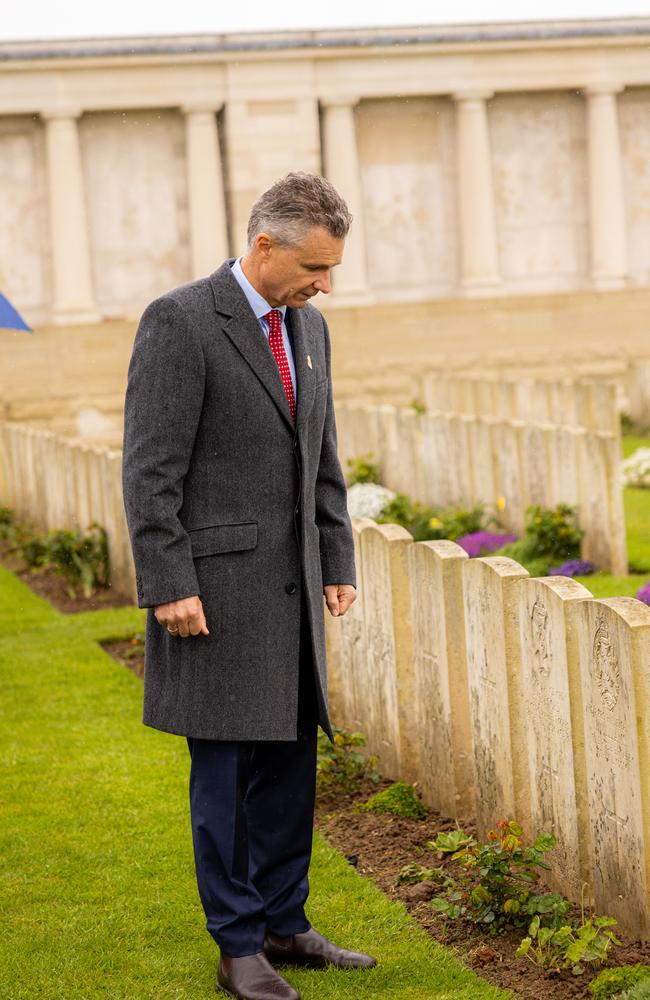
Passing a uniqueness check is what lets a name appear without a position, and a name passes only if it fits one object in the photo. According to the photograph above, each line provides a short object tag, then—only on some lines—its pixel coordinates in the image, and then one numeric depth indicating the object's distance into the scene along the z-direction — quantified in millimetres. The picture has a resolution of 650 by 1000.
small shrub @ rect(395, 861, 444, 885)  4666
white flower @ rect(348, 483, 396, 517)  10750
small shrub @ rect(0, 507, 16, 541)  12844
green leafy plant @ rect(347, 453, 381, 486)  12047
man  3766
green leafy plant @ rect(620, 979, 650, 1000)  3561
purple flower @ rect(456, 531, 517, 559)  9737
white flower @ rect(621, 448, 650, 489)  13297
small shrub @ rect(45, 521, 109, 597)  10320
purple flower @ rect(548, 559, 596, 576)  9297
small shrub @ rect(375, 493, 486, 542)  10219
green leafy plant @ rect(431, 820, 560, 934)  4160
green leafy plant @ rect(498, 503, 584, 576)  9625
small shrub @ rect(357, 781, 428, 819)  5266
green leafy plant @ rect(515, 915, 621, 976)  3844
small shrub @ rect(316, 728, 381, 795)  5609
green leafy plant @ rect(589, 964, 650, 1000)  3721
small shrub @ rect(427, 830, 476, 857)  4516
